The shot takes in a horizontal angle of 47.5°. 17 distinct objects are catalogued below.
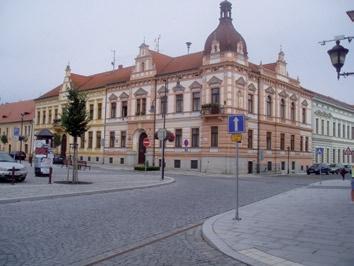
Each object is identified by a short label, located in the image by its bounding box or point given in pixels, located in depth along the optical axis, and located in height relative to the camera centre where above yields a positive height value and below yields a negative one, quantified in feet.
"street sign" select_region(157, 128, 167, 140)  90.57 +4.03
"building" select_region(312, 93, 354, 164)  190.08 +14.77
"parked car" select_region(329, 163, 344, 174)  171.46 -5.50
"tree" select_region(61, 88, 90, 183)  74.13 +6.60
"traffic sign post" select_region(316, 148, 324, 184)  87.52 +1.04
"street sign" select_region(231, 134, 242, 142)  36.69 +1.49
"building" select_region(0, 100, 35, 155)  237.53 +16.25
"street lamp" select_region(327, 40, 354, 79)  30.60 +7.71
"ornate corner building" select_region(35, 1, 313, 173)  133.69 +16.44
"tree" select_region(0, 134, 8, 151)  233.96 +5.30
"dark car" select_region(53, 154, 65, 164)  163.92 -4.14
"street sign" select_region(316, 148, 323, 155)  87.52 +1.04
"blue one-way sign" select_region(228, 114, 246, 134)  36.50 +2.74
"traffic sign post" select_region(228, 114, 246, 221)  36.50 +2.54
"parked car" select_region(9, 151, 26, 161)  172.01 -3.15
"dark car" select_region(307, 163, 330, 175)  155.60 -5.24
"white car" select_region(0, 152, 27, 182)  66.95 -3.63
